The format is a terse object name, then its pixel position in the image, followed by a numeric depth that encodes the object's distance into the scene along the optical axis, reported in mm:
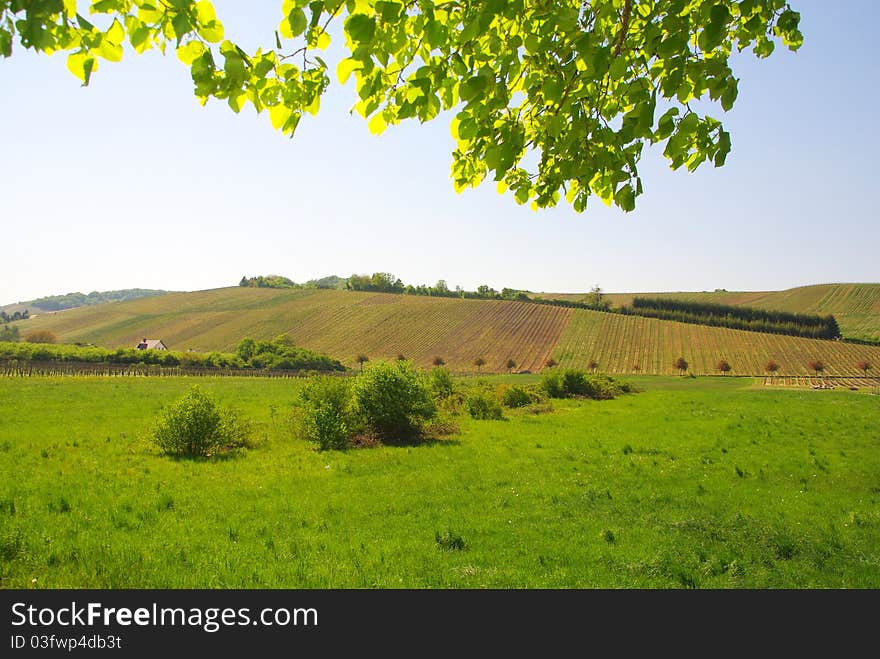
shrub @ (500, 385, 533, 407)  33281
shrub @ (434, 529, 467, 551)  8125
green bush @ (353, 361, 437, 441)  20922
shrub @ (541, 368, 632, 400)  39375
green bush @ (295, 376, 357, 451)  18453
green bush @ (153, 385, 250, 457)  16734
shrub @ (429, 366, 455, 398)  32062
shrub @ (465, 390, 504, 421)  27766
